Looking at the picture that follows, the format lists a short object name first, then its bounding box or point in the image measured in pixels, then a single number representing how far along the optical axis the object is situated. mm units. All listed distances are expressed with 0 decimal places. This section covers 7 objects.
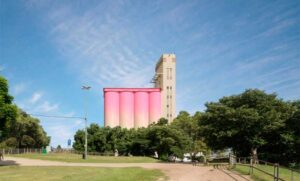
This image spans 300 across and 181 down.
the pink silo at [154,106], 80521
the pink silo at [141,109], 79700
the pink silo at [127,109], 79513
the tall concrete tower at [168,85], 87964
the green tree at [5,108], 30442
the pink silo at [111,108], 79373
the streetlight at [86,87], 44029
